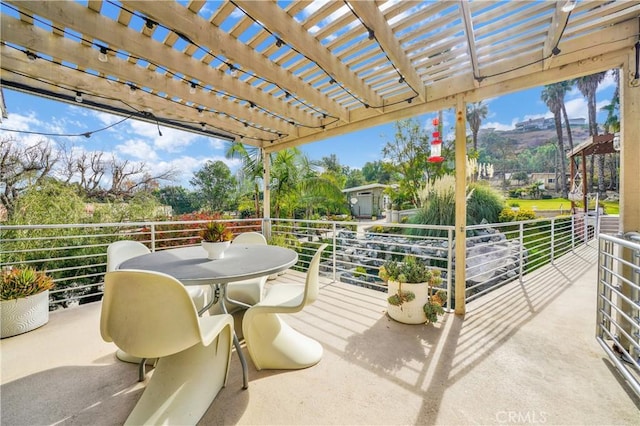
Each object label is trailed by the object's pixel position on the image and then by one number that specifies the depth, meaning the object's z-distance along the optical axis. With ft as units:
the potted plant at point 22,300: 7.32
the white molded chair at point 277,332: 5.49
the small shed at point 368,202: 52.70
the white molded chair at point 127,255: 6.75
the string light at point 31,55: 6.49
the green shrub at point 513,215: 19.07
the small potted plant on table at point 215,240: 6.42
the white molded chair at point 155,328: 3.73
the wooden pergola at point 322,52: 5.56
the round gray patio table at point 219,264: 4.88
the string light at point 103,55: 6.45
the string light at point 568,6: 4.56
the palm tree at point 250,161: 20.97
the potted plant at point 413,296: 7.99
